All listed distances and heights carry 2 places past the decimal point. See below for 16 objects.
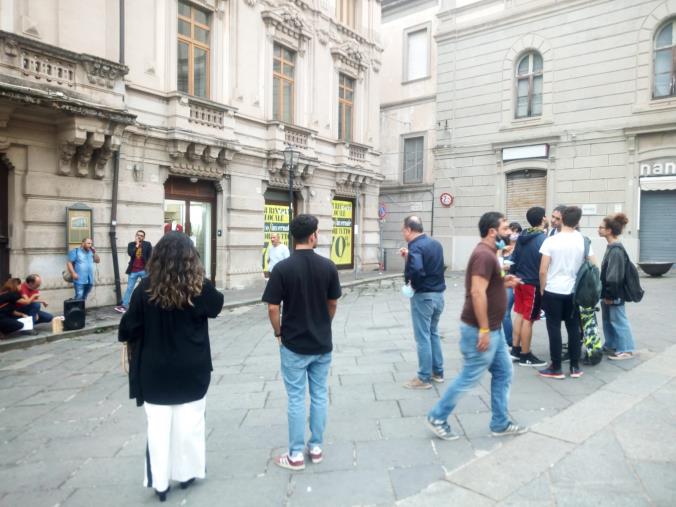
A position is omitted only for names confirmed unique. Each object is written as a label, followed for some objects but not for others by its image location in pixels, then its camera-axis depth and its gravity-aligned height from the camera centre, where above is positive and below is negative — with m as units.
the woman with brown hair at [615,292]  6.23 -0.70
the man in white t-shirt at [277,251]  11.21 -0.42
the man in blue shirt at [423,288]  5.37 -0.58
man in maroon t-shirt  3.91 -0.82
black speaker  9.14 -1.53
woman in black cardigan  3.24 -0.75
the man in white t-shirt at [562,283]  5.44 -0.52
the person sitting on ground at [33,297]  9.01 -1.22
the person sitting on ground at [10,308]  8.43 -1.34
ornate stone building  10.26 +2.68
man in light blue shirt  10.38 -0.76
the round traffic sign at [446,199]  22.39 +1.54
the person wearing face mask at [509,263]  6.41 -0.35
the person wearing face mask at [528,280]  6.07 -0.55
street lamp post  15.03 +2.27
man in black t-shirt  3.66 -0.69
